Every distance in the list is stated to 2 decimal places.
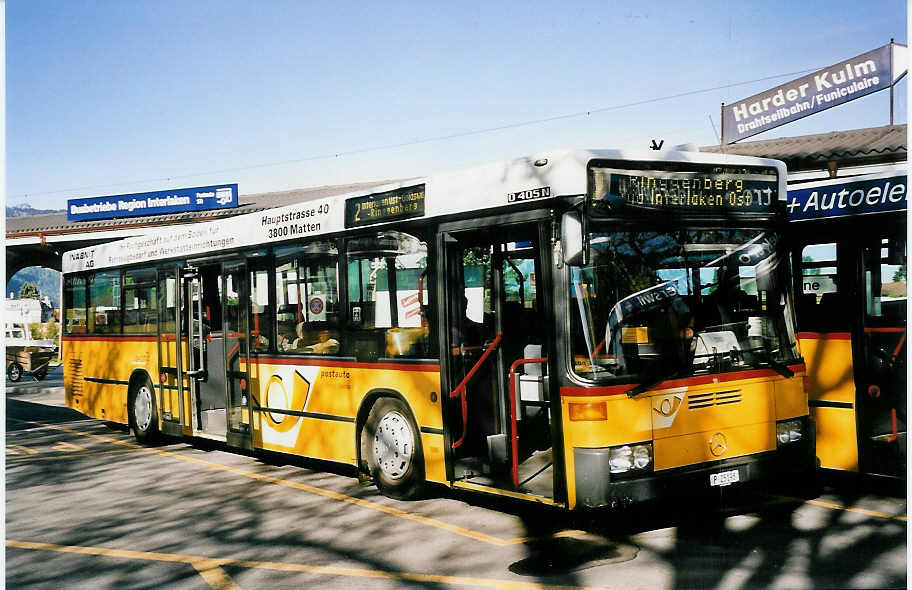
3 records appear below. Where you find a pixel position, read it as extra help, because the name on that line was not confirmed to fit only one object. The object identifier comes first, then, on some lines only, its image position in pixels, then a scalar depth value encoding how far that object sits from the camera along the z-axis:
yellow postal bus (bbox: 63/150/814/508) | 6.62
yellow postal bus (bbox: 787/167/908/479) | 8.09
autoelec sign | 8.04
